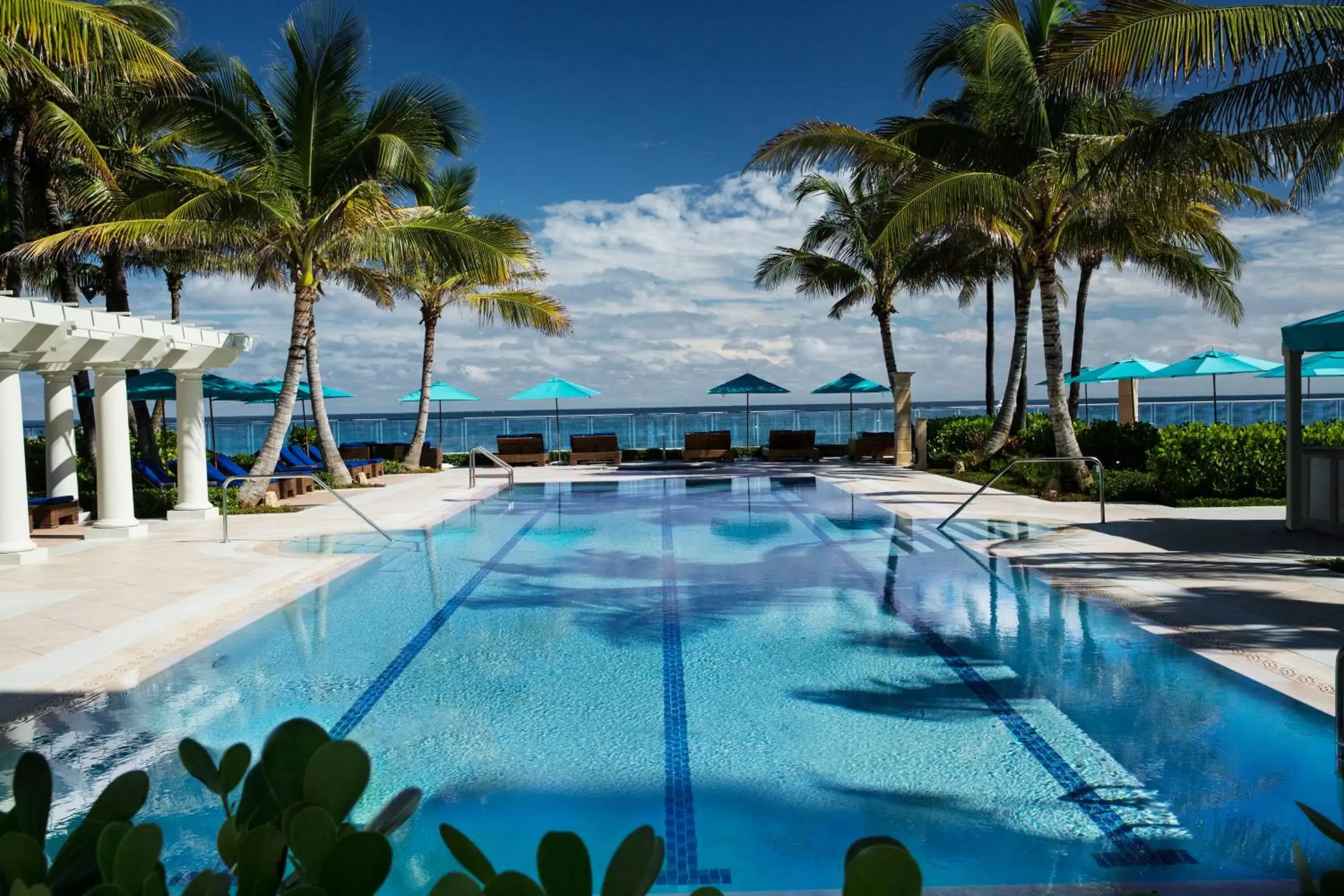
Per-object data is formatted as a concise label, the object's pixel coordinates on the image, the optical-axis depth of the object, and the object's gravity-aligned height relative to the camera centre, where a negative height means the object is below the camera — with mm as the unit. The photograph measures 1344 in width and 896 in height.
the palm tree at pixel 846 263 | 22734 +4369
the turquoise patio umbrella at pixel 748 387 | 27891 +1520
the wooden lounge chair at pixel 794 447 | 25906 -262
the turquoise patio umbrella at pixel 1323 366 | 17547 +1152
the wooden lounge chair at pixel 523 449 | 26641 -198
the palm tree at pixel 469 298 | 22203 +3486
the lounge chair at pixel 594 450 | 26984 -250
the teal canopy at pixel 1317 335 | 9133 +915
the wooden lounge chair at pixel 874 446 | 25000 -282
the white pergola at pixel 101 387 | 9867 +858
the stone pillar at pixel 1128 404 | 21281 +611
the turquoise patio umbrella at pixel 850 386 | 27188 +1452
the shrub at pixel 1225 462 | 13227 -483
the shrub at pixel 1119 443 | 15695 -208
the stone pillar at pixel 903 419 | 22734 +382
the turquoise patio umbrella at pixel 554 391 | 28625 +1557
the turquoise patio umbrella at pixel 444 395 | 27391 +1476
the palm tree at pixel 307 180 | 13492 +4040
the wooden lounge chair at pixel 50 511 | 12680 -813
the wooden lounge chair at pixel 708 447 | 26906 -230
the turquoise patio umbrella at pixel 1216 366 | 21500 +1463
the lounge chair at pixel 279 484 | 16828 -677
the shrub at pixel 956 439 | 20594 -104
